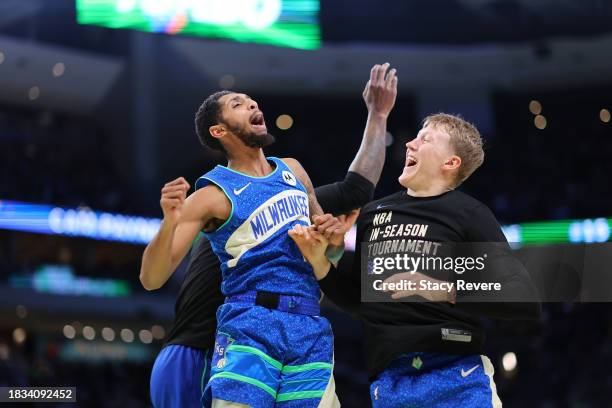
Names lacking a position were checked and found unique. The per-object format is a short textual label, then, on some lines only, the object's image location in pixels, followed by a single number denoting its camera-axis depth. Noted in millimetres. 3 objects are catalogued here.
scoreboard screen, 21656
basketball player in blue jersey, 3434
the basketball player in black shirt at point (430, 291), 3131
